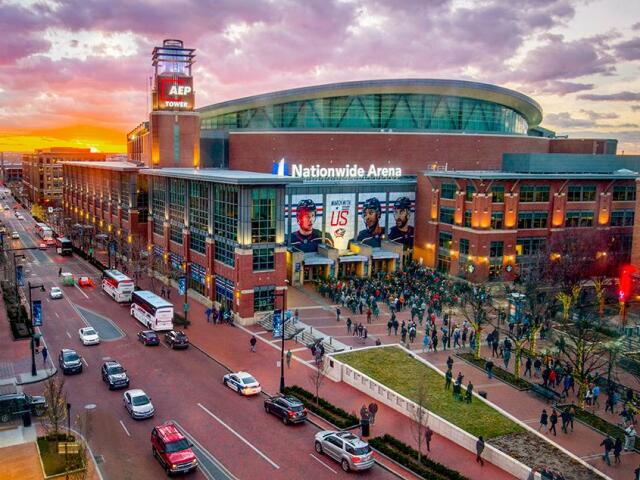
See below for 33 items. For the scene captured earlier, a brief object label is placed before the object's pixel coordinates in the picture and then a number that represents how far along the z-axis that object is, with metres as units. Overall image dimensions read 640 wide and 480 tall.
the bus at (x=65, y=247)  98.25
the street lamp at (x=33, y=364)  41.94
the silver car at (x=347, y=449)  29.33
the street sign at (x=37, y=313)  47.97
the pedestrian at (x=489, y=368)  43.34
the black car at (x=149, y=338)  49.59
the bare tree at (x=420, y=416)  30.74
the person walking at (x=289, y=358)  45.16
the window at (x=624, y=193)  80.38
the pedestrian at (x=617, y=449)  30.97
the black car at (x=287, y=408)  34.69
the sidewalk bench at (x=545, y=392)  39.91
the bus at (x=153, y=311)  53.41
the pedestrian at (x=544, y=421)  34.53
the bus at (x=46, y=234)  109.49
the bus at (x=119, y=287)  64.44
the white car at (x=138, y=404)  34.91
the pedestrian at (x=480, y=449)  30.86
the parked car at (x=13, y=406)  34.28
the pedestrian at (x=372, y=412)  34.59
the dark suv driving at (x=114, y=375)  39.52
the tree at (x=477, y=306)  46.88
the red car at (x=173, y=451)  28.53
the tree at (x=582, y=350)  38.19
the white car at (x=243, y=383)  38.88
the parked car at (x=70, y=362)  42.22
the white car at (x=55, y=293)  66.94
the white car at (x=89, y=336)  49.44
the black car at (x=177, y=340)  48.62
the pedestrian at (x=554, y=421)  33.97
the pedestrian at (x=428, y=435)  31.05
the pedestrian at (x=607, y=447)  31.17
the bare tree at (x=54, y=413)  29.56
